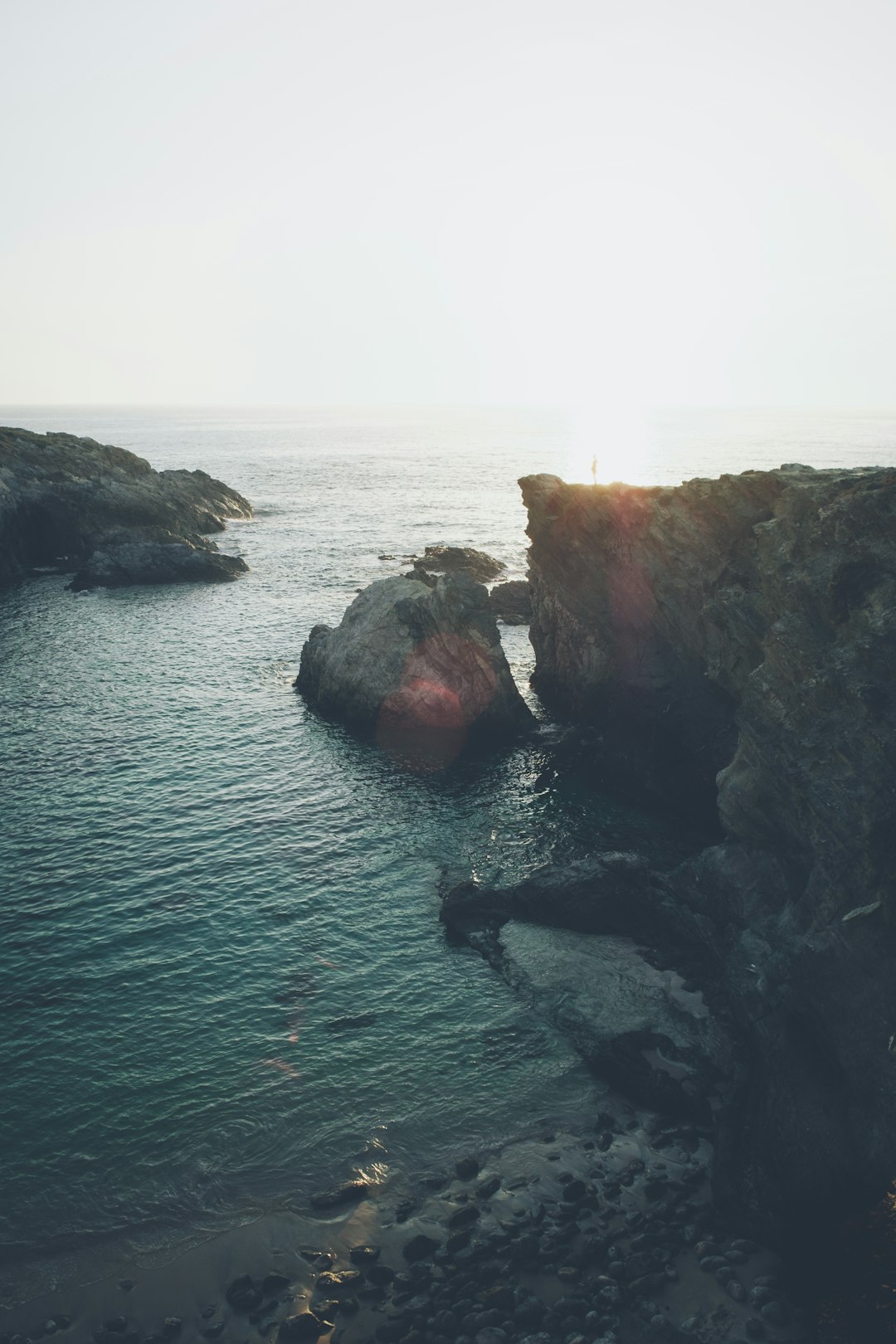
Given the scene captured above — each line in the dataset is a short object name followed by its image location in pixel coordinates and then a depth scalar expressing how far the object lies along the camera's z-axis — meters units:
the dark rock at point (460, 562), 94.25
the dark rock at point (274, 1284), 20.97
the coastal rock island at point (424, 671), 54.75
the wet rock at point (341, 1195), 23.22
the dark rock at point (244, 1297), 20.55
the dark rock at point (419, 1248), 21.78
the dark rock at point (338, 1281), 20.98
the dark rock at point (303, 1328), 19.83
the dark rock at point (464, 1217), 22.62
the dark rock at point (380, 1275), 21.12
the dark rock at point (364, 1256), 21.67
